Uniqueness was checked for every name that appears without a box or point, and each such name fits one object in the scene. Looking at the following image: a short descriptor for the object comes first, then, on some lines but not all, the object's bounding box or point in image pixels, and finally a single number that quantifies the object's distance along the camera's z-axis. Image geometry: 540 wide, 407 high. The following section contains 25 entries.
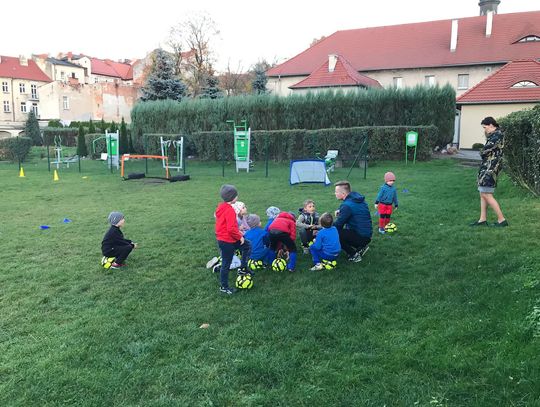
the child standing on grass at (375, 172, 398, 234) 7.43
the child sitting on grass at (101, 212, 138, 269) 5.94
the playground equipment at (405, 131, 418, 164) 19.46
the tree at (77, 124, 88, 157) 27.00
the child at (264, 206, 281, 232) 6.33
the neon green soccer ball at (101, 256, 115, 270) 5.92
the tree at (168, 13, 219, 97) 47.25
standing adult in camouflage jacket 6.92
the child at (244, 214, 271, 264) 5.75
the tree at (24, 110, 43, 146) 37.78
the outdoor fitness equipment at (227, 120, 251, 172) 18.87
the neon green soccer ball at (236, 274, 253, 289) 5.09
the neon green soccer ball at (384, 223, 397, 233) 7.31
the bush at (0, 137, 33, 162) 25.97
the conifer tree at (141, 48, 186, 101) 36.50
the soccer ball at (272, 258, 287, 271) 5.63
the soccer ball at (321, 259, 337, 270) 5.61
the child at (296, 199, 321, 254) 6.34
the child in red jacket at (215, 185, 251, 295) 4.95
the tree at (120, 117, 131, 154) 27.30
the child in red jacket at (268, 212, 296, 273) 5.66
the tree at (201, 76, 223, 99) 40.31
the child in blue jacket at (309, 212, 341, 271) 5.59
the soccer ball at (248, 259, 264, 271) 5.73
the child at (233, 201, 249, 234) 6.11
